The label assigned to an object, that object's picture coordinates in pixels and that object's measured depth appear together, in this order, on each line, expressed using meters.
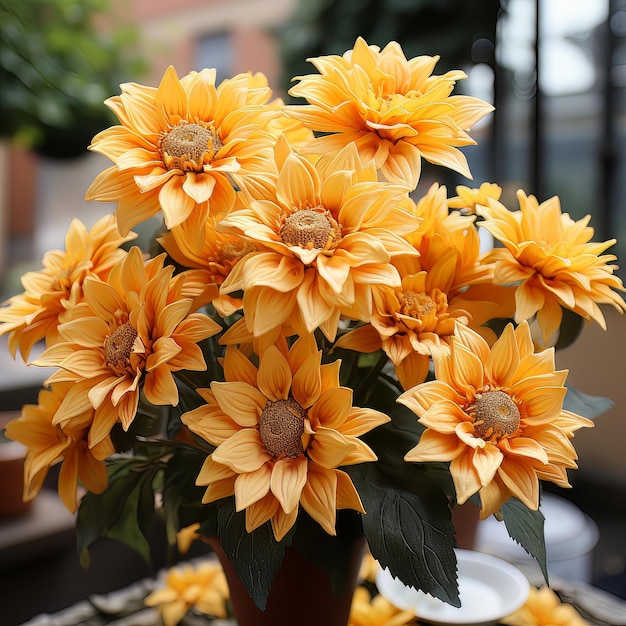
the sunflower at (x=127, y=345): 0.41
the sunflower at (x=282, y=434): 0.39
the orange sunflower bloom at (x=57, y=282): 0.49
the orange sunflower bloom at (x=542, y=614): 0.62
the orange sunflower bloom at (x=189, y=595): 0.66
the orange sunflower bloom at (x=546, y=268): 0.45
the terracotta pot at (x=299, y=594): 0.50
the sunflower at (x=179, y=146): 0.42
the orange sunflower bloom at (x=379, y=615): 0.60
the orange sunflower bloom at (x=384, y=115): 0.44
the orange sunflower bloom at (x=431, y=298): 0.44
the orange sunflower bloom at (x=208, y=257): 0.44
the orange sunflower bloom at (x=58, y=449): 0.46
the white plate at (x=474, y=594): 0.59
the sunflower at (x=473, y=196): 0.51
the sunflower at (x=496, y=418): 0.39
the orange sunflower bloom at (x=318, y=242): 0.38
